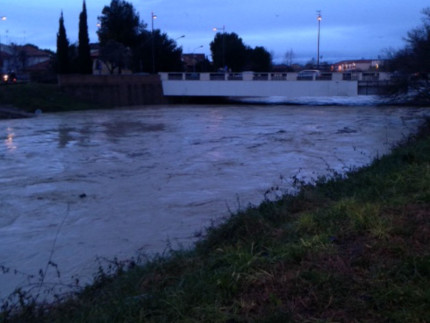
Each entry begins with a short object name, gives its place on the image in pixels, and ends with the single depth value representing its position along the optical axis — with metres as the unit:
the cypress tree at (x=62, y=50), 56.31
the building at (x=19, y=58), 80.00
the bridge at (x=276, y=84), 52.09
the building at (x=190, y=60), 91.06
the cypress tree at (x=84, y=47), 57.09
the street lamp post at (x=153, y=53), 63.75
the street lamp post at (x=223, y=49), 80.82
